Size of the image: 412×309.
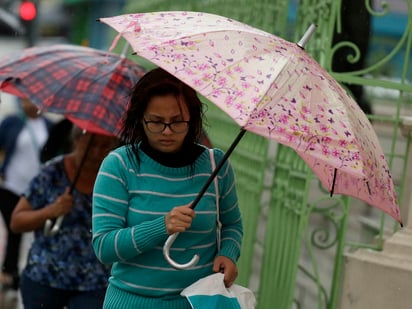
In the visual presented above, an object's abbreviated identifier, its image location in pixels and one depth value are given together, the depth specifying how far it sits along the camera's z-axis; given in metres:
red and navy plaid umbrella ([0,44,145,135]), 9.47
